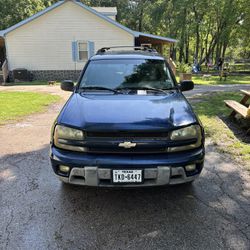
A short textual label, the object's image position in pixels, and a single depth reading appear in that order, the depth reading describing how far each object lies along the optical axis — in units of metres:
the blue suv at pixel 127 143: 2.91
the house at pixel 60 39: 18.28
